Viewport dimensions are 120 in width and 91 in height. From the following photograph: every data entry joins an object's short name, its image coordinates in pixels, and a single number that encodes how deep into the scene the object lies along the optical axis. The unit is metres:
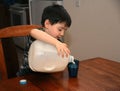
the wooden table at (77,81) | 1.00
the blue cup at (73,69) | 1.12
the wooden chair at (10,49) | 1.29
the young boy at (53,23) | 1.16
